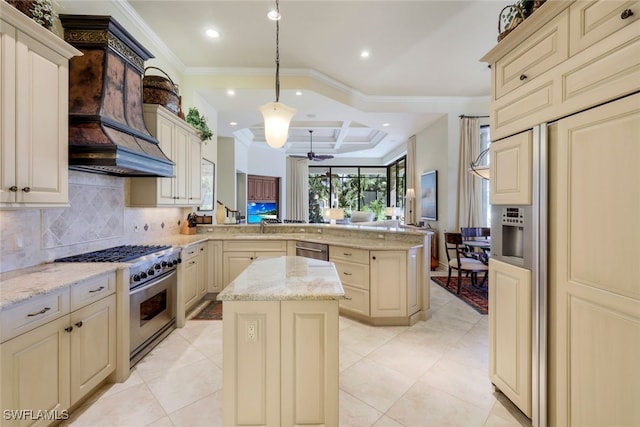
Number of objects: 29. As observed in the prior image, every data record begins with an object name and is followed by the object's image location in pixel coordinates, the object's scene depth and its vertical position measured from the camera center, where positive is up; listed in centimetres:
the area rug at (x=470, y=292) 378 -128
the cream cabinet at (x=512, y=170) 167 +29
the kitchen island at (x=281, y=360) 144 -80
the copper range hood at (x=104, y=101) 203 +94
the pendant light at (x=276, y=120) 228 +81
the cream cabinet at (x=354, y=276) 315 -77
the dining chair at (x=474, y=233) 470 -35
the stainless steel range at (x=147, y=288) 223 -72
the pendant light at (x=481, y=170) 286 +48
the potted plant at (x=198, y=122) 394 +135
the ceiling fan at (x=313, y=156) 790 +170
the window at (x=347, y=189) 1095 +99
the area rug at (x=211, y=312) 335 -131
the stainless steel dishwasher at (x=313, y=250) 358 -52
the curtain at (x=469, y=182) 545 +64
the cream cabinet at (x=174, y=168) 304 +64
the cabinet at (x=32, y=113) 150 +61
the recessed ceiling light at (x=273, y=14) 265 +200
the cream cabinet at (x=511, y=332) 168 -80
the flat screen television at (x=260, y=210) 848 +8
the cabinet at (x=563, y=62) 118 +81
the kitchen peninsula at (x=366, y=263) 310 -64
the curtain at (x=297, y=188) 1011 +93
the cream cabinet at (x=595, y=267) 117 -26
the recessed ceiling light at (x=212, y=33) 329 +225
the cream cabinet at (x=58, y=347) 134 -81
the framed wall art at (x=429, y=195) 606 +43
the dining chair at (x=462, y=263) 410 -80
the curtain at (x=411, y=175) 730 +106
